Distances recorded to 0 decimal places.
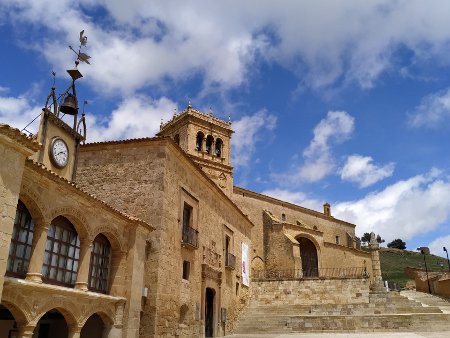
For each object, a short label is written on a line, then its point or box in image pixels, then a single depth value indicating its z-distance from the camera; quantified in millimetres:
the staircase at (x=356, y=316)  17375
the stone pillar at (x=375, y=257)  23647
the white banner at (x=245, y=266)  21656
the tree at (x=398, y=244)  77750
